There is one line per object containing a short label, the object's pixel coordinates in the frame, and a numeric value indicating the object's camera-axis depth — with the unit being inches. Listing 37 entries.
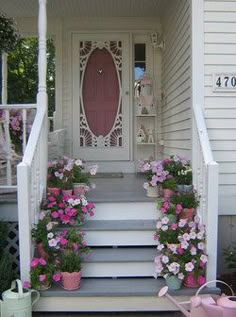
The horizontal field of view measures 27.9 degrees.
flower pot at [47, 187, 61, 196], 158.2
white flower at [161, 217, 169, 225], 145.4
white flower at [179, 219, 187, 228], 143.5
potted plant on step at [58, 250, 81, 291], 139.2
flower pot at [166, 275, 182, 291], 139.6
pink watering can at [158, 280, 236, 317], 119.6
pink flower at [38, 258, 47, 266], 139.3
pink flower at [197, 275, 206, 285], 140.8
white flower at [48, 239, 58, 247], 140.4
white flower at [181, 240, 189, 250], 138.9
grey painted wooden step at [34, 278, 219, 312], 139.0
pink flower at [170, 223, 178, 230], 144.1
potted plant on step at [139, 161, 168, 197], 166.6
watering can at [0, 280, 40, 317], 127.5
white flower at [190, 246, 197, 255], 139.2
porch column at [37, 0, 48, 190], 166.6
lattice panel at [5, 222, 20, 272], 165.8
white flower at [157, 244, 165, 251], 142.4
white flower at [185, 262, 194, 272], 137.0
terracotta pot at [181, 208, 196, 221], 151.5
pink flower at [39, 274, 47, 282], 137.2
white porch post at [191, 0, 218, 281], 141.2
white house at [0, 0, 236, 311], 143.2
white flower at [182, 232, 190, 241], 139.9
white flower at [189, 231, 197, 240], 140.5
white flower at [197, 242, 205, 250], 140.5
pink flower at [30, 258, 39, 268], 138.6
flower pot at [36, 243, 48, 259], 142.9
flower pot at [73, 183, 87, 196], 163.8
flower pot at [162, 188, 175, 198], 162.4
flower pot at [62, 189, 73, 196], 159.6
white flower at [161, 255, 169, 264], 138.6
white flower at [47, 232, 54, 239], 140.7
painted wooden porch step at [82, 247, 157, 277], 149.2
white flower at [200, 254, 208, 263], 139.1
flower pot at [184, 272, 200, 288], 140.3
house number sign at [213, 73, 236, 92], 171.0
